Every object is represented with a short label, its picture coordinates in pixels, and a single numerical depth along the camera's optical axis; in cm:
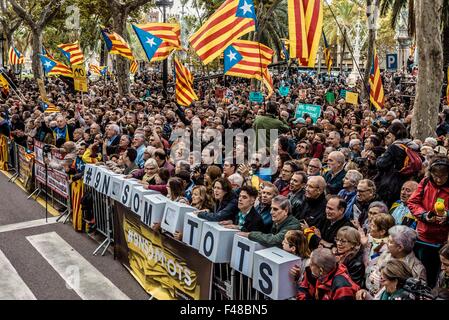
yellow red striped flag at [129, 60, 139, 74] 3334
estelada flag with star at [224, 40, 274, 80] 1253
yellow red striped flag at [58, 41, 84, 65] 1748
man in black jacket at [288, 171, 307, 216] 655
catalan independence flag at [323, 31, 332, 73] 2673
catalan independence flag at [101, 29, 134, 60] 1677
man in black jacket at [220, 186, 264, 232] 566
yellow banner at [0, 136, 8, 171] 1511
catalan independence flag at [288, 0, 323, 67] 851
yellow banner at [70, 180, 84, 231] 948
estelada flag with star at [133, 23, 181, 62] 1433
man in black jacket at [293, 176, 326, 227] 591
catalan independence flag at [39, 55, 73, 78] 1898
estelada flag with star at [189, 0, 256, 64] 1022
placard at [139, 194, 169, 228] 646
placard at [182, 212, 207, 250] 569
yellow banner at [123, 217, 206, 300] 597
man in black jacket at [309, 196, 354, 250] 545
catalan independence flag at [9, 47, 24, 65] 3280
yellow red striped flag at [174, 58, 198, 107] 1430
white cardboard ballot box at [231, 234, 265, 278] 500
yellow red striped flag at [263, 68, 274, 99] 1319
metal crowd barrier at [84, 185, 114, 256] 836
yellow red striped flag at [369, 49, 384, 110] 1336
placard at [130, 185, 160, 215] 693
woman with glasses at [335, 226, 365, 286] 479
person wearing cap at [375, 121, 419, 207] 674
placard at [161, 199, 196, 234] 609
